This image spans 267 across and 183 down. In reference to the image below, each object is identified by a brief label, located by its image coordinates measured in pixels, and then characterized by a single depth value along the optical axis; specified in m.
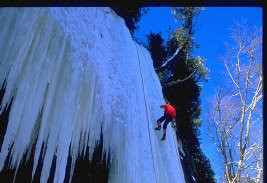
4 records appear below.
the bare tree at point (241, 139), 10.94
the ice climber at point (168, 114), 6.37
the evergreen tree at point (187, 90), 11.25
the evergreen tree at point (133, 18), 11.44
